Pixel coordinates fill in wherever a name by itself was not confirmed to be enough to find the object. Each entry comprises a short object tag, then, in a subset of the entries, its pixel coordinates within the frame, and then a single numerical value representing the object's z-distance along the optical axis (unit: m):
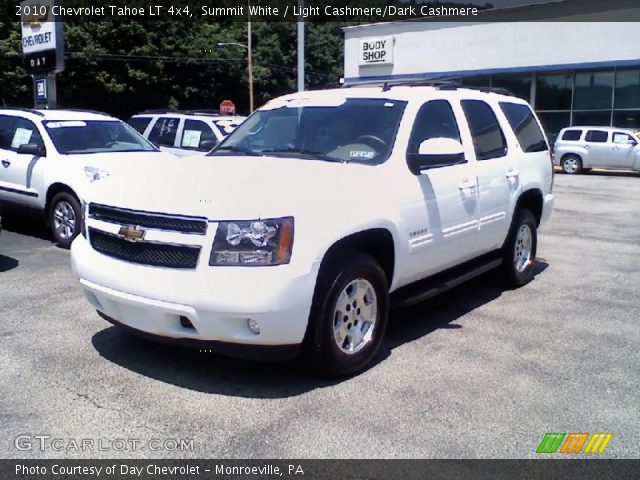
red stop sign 18.76
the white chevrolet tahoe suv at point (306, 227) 3.78
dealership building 27.92
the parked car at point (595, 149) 23.14
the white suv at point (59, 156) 8.55
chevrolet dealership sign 13.71
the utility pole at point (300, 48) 19.31
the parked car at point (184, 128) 11.82
